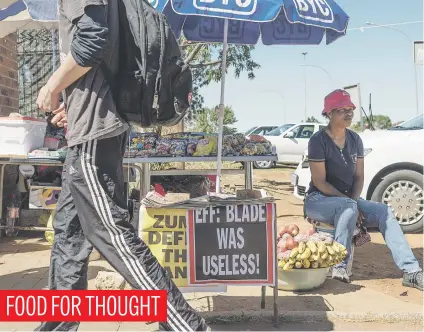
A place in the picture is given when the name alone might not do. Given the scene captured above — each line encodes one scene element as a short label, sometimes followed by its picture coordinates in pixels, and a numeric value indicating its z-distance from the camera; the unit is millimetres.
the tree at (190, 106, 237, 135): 19677
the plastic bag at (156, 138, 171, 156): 5445
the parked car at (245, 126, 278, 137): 22775
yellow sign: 3438
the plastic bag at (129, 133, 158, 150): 5426
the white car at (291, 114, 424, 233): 6961
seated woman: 4512
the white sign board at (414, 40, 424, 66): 10705
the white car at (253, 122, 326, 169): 19656
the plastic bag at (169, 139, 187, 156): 5461
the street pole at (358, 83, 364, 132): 10424
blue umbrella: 4344
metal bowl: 4215
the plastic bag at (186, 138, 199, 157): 5500
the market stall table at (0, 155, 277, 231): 5355
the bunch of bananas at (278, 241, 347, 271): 4181
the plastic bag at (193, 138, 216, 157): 5500
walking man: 2592
